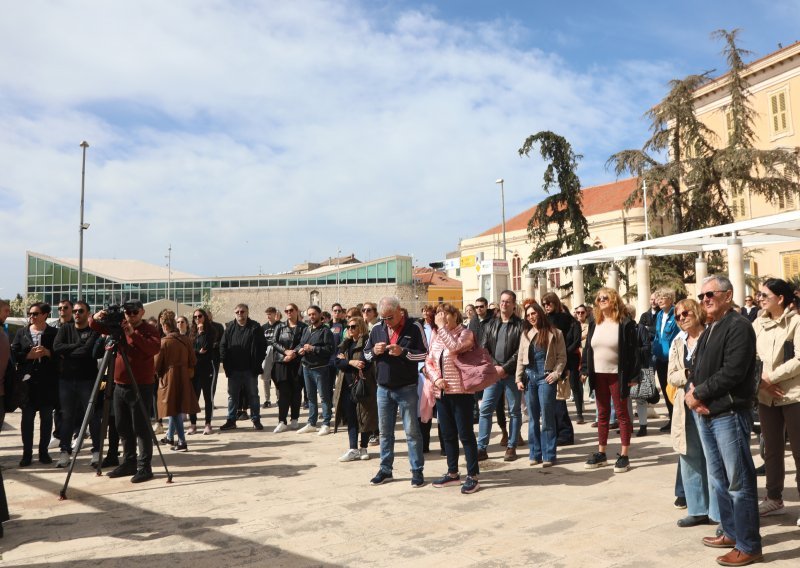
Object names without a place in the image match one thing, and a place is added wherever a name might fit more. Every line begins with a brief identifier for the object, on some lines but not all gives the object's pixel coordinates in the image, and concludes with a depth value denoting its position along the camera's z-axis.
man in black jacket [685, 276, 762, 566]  4.07
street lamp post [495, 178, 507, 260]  45.50
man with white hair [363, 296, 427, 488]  6.55
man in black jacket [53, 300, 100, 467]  7.70
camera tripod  6.63
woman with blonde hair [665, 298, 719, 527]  4.86
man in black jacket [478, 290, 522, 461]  7.64
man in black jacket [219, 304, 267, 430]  10.20
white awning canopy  13.45
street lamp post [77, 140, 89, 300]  33.16
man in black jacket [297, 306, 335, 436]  9.54
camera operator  6.95
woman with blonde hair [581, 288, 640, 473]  6.76
